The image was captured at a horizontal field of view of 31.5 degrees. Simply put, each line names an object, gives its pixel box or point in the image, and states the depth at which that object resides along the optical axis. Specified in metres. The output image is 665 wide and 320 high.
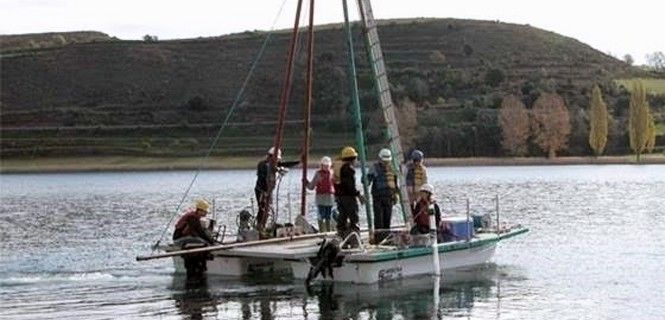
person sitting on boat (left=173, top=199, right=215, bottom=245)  29.11
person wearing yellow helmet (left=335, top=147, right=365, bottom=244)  29.58
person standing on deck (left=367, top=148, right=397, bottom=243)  30.11
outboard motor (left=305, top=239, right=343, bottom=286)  27.20
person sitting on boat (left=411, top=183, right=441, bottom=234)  28.88
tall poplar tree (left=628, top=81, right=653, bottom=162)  126.88
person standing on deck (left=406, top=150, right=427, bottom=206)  30.75
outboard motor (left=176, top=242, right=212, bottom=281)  29.39
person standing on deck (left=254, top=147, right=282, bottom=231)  30.84
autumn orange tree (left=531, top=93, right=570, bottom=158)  135.88
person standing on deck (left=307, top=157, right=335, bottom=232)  31.62
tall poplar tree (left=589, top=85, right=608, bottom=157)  128.75
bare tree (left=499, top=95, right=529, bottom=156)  135.88
